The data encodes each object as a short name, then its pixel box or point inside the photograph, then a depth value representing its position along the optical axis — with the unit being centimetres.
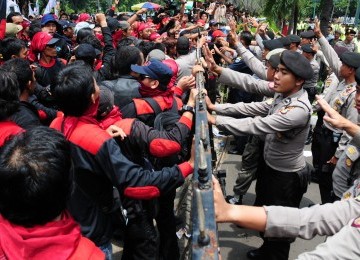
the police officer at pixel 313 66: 654
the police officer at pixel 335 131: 378
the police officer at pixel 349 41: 1207
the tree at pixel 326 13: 1195
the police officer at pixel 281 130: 278
